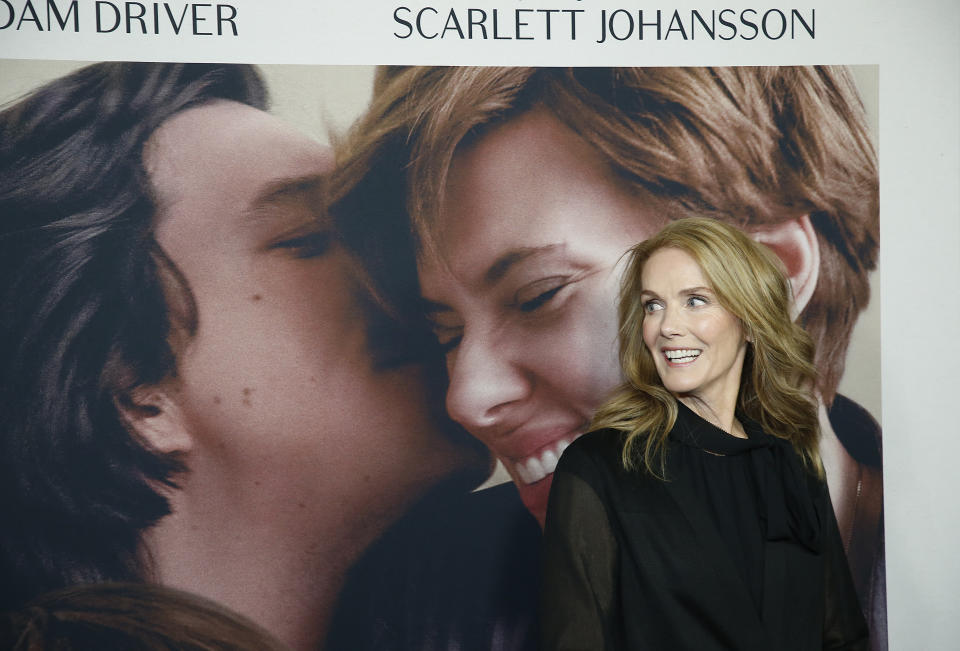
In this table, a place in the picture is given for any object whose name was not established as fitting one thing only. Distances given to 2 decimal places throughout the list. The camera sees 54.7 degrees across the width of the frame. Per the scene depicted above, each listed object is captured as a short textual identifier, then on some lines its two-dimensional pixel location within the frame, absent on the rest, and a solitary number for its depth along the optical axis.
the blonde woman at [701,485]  1.84
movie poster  2.43
